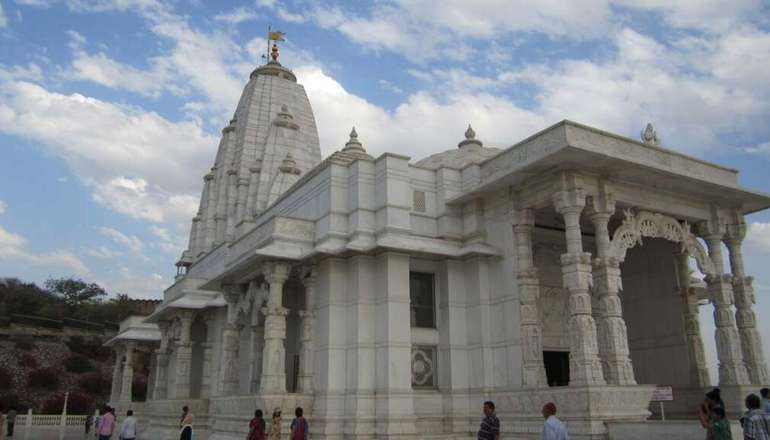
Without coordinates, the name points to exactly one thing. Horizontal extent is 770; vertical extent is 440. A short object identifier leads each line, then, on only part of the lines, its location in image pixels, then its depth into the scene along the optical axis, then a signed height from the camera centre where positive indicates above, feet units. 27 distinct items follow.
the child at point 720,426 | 27.43 -1.45
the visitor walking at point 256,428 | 39.88 -1.96
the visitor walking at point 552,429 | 27.14 -1.49
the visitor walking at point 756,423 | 27.03 -1.33
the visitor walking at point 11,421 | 89.04 -3.14
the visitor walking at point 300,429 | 36.96 -1.90
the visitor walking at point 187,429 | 45.16 -2.25
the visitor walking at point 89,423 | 101.35 -3.97
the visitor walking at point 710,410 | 27.81 -0.81
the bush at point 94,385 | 148.46 +2.85
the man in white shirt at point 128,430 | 52.80 -2.66
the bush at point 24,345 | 161.61 +13.18
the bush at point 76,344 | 170.30 +14.08
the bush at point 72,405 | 131.23 -1.48
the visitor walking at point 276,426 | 42.42 -1.97
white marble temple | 46.88 +8.54
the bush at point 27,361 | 152.32 +8.68
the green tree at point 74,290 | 237.86 +39.65
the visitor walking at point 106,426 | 55.01 -2.45
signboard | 42.96 -0.12
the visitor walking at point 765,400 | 29.42 -0.42
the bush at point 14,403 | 132.16 -0.98
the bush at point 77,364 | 157.99 +8.15
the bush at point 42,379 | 145.20 +4.23
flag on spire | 129.59 +71.45
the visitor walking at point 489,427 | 30.42 -1.55
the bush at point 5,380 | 140.36 +3.95
